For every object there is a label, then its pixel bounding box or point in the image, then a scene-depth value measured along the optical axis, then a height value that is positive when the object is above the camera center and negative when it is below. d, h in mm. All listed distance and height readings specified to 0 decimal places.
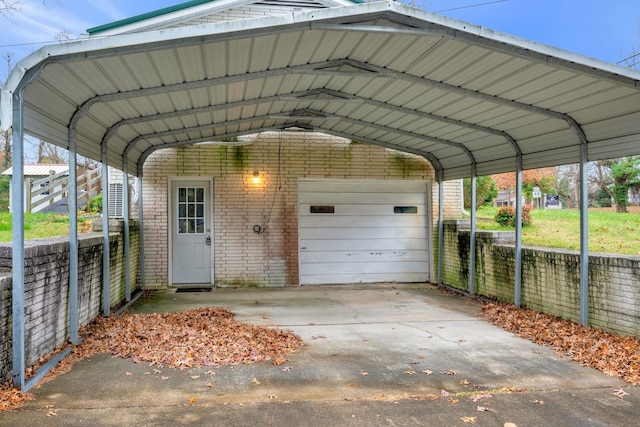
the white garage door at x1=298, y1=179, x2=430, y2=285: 9695 -306
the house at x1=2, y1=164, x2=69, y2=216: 11656 +781
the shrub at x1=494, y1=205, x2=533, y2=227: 11820 -41
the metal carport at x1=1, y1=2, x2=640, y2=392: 3830 +1502
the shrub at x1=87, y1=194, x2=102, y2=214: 12220 +399
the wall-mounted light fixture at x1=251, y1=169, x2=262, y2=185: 9383 +834
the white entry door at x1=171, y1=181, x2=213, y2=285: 9227 -281
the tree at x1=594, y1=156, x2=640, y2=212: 13297 +1102
